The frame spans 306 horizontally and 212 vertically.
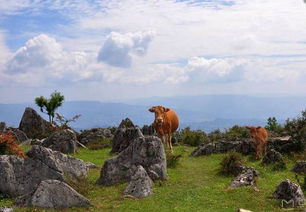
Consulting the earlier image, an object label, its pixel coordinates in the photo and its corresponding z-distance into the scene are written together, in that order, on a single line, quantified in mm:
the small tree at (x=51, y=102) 53594
